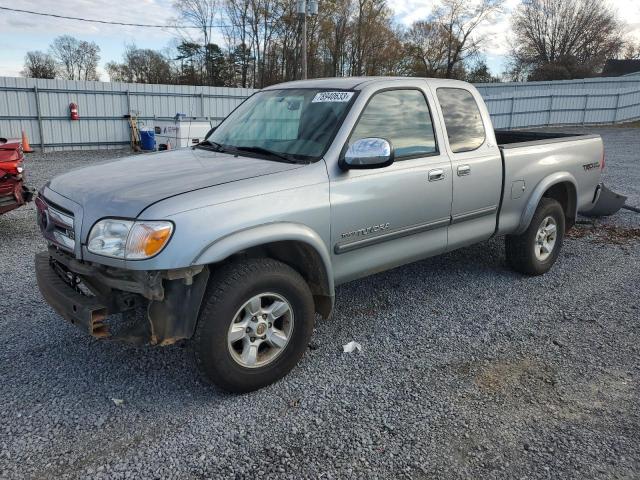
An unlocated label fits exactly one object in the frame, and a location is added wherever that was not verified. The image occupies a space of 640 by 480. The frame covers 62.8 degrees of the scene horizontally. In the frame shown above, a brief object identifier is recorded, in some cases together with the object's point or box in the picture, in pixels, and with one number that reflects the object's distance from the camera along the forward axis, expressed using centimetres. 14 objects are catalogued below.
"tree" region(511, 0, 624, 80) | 5550
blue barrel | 1750
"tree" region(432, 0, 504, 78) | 5112
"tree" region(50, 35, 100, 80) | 4591
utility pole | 2031
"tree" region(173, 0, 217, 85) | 4033
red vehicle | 607
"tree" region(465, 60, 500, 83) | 5194
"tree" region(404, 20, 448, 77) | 5062
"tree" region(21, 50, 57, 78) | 4062
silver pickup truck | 290
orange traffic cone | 1527
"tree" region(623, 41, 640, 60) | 5938
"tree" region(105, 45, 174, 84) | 4084
